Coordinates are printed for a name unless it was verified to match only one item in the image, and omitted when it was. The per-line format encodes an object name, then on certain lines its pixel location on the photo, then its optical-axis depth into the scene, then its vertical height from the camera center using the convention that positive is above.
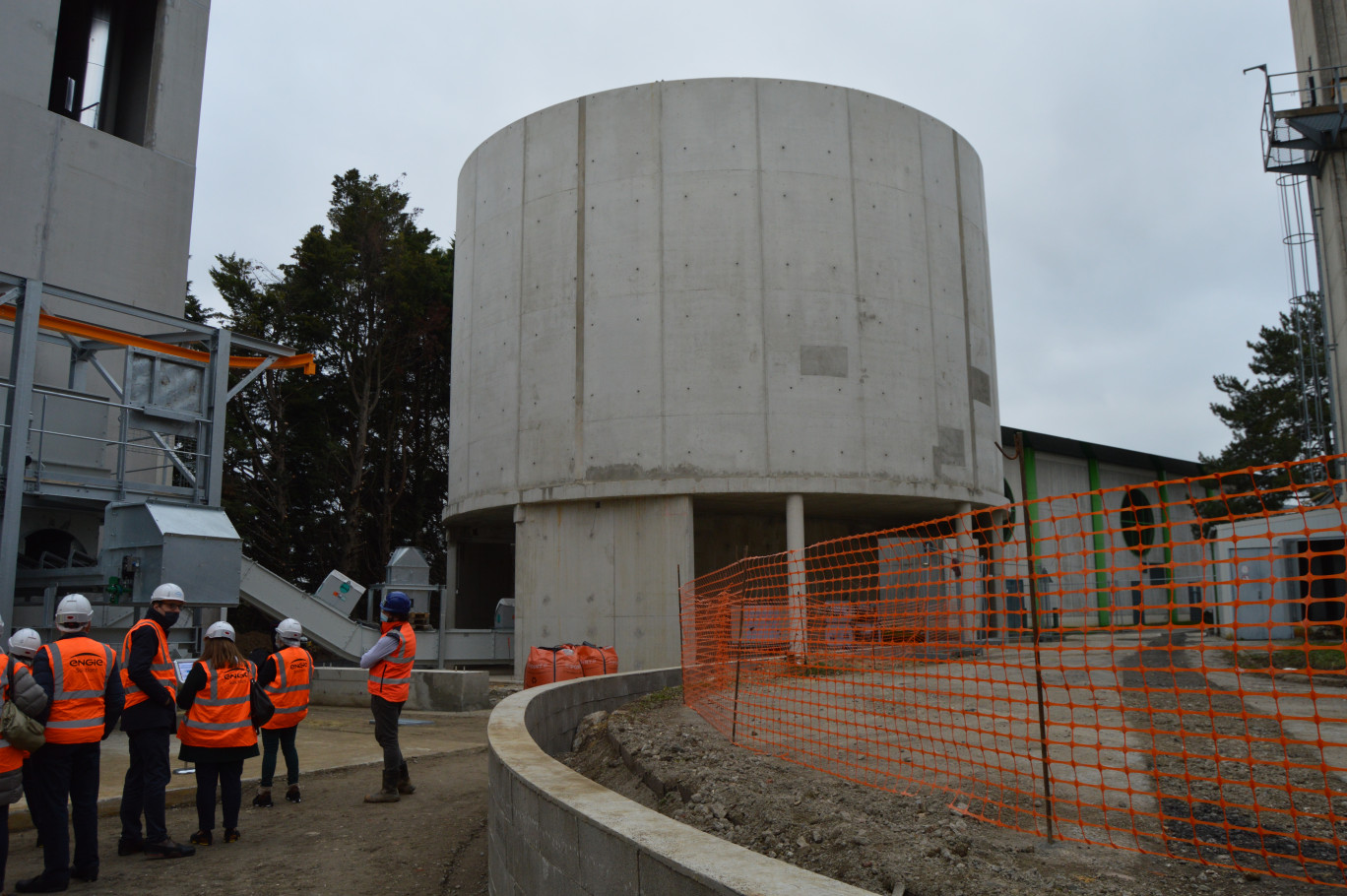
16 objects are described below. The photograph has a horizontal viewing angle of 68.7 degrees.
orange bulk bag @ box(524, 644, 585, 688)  15.68 -1.11
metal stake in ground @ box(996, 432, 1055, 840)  5.01 -0.44
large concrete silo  22.19 +5.91
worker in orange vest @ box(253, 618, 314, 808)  8.64 -0.90
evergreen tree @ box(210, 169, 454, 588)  33.91 +6.76
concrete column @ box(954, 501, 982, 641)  23.13 +0.58
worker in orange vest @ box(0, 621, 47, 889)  5.76 -0.65
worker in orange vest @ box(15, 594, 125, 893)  6.00 -0.91
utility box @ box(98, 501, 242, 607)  12.38 +0.57
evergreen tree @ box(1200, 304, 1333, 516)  44.00 +8.63
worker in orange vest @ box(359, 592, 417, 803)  8.53 -0.71
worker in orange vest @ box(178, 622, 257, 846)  7.19 -0.96
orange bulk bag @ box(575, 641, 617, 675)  16.70 -1.09
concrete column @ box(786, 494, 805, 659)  21.77 +1.62
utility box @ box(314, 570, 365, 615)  22.16 +0.07
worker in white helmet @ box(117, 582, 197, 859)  6.83 -0.97
